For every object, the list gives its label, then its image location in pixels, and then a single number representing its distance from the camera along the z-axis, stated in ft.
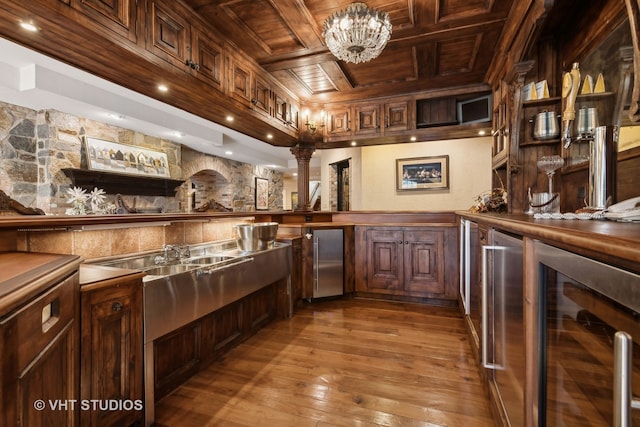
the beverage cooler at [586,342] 1.49
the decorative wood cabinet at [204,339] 5.93
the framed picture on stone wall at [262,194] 28.53
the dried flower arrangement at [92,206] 8.57
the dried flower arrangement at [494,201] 8.86
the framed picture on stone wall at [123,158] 14.96
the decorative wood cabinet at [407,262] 11.38
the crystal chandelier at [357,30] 6.72
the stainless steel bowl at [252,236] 8.81
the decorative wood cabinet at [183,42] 6.29
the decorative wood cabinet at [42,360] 2.20
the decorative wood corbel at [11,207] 6.57
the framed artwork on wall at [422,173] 19.16
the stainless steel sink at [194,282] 5.17
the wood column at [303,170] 13.78
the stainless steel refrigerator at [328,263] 11.64
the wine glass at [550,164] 5.64
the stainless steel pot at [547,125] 7.46
